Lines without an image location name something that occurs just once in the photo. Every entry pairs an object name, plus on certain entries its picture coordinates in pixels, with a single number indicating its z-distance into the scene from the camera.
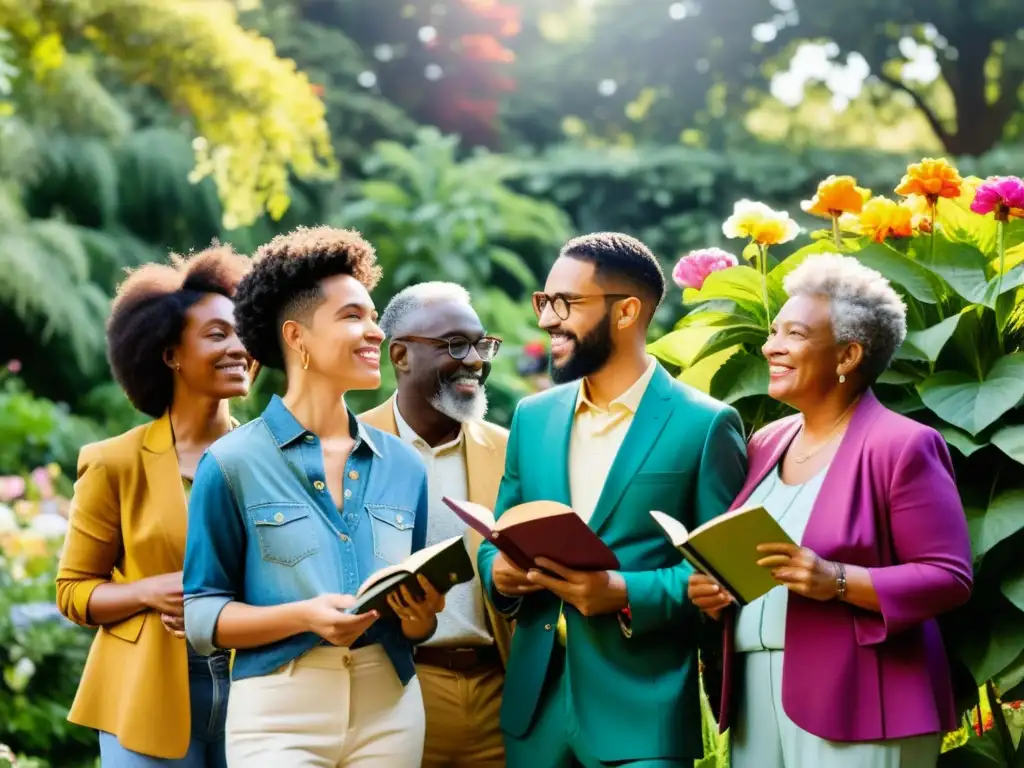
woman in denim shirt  3.28
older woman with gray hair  3.21
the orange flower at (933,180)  4.14
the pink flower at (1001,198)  3.94
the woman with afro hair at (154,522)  3.83
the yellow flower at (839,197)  4.16
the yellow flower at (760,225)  4.15
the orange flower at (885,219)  4.23
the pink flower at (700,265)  4.50
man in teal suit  3.52
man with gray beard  4.10
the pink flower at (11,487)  9.05
